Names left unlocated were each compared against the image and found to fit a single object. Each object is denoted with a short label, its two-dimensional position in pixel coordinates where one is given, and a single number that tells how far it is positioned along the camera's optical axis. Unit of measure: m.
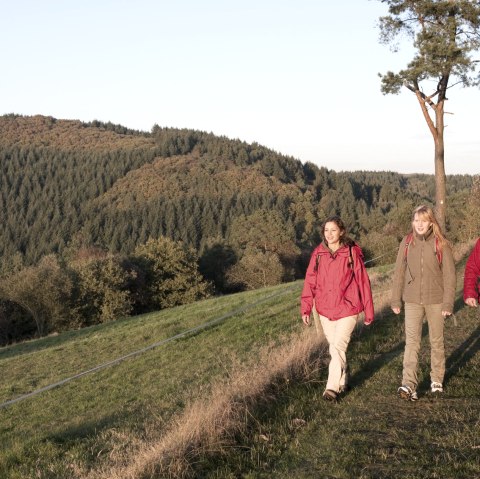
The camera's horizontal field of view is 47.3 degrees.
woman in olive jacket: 6.16
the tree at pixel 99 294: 50.25
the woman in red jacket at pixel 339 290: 6.16
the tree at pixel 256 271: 64.81
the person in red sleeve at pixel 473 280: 5.99
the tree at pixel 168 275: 59.34
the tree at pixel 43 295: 48.81
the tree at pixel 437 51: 17.02
